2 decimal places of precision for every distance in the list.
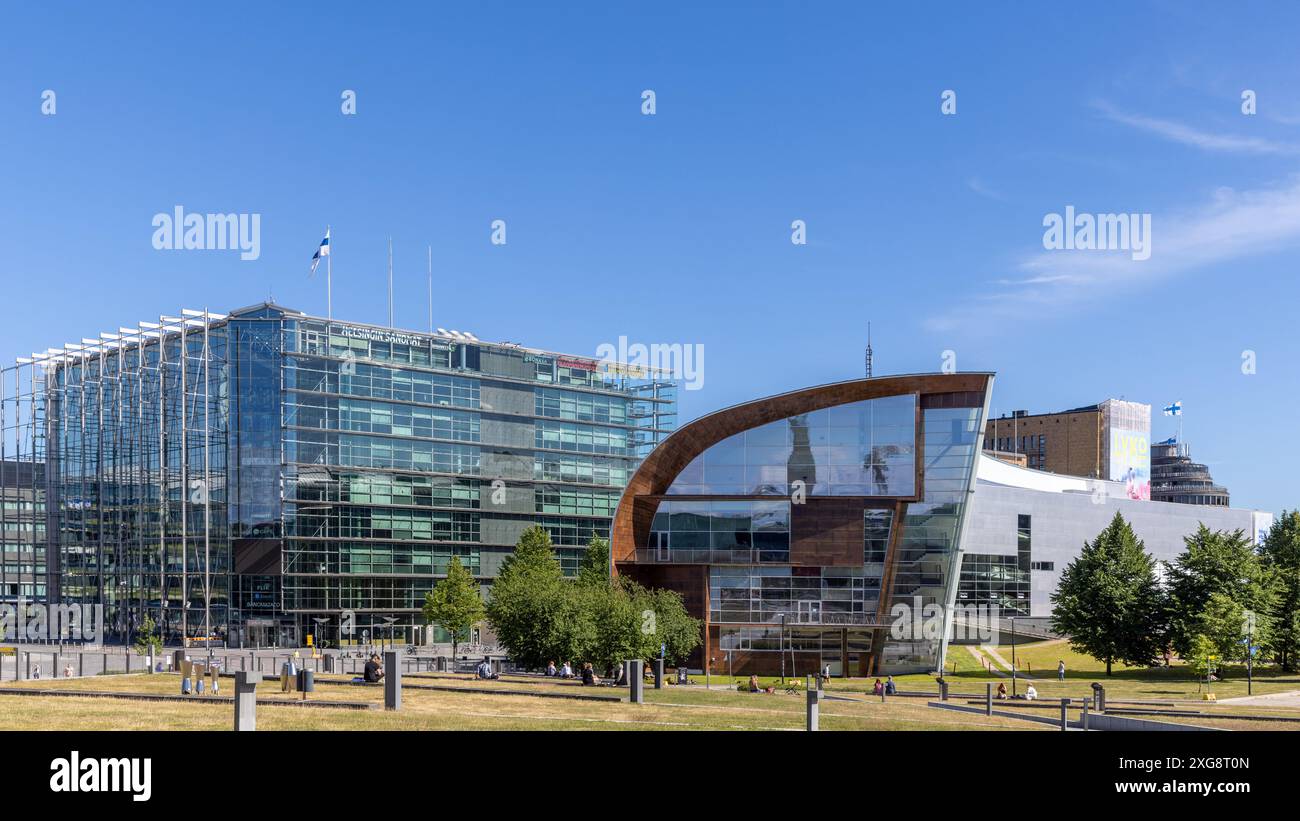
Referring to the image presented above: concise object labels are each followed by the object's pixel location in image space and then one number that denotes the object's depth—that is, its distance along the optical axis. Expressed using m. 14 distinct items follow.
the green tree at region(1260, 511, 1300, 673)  73.44
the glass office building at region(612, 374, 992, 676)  77.25
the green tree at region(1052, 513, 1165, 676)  75.94
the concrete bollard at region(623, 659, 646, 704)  43.47
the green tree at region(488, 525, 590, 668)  62.59
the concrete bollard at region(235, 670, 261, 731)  25.03
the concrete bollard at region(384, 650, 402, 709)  36.72
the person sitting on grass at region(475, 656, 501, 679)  60.69
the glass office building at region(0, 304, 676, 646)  103.62
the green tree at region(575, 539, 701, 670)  64.00
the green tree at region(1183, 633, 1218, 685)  66.69
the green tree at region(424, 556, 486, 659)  95.74
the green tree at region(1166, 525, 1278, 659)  72.69
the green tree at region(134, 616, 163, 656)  95.18
